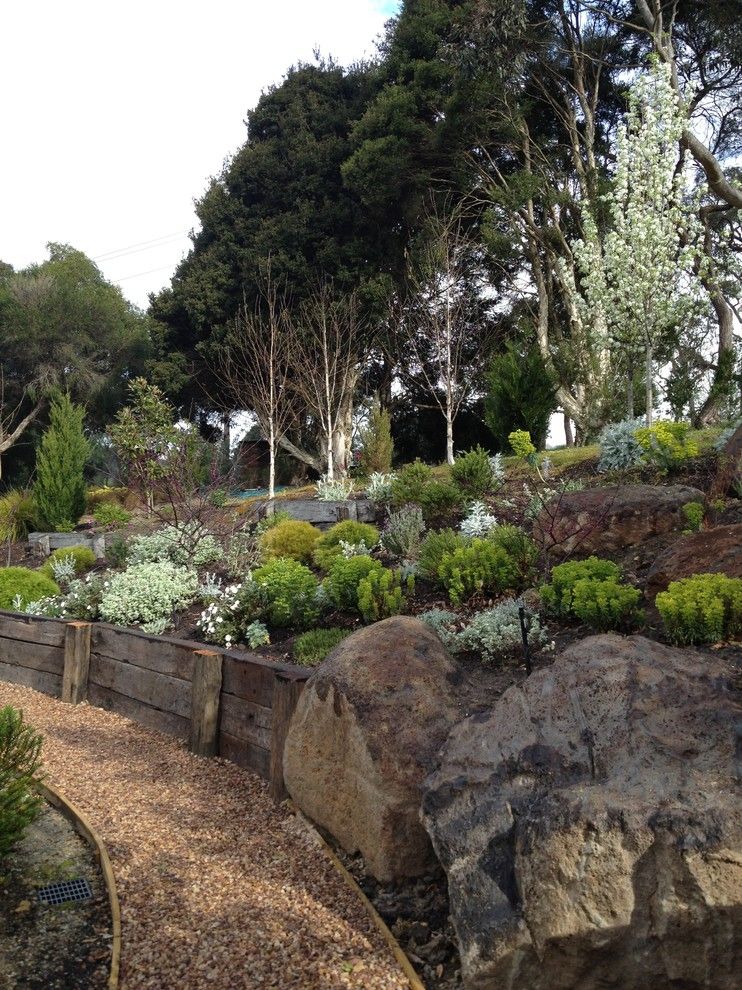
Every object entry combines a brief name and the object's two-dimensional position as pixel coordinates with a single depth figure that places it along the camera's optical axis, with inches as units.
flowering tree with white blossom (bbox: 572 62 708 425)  536.7
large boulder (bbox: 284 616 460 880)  134.7
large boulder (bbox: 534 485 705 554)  260.5
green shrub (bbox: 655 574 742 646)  173.2
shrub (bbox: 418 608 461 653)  209.2
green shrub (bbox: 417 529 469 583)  272.8
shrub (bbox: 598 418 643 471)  417.7
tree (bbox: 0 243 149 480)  1106.7
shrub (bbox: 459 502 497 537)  333.7
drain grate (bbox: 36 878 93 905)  131.2
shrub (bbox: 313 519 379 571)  346.3
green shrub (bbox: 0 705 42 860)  130.6
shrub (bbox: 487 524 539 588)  248.5
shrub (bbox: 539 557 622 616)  205.9
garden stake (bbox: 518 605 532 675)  164.9
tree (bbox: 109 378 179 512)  802.4
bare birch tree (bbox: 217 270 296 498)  792.3
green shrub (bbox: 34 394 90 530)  730.8
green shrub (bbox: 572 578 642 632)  190.7
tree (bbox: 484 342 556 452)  616.7
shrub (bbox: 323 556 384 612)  264.2
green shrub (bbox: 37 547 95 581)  481.7
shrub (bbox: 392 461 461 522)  382.0
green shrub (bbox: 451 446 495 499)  402.6
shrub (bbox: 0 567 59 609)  371.2
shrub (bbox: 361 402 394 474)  708.0
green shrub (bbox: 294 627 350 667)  228.6
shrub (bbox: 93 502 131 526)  696.4
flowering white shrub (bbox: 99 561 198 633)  312.5
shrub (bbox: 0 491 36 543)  740.3
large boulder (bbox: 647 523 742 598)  197.9
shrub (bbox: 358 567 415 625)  246.1
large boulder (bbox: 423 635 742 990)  92.4
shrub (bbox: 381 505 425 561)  330.6
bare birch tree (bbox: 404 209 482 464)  751.7
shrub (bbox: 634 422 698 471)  360.8
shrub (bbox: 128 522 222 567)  386.6
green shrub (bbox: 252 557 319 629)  271.0
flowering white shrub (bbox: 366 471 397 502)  476.7
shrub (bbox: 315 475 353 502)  544.4
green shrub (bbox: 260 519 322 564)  377.1
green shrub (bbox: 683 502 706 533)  244.5
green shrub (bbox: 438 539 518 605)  245.1
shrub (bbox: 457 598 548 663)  200.5
